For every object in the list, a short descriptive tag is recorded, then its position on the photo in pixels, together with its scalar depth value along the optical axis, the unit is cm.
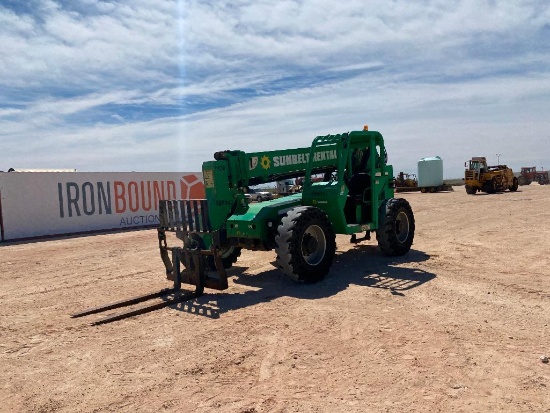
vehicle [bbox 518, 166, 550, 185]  5031
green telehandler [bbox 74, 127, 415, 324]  741
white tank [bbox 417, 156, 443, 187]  4006
